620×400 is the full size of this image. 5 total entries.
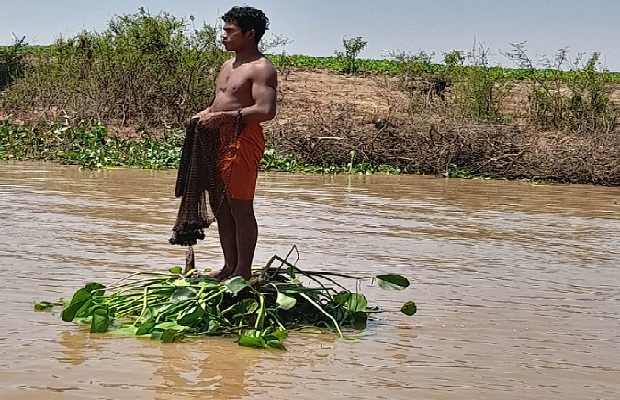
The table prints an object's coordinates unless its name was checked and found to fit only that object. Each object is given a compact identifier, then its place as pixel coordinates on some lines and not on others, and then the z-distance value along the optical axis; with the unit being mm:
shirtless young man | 5152
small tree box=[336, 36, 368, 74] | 34131
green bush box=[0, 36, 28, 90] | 25922
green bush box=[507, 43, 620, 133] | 22578
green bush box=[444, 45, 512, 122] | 22750
